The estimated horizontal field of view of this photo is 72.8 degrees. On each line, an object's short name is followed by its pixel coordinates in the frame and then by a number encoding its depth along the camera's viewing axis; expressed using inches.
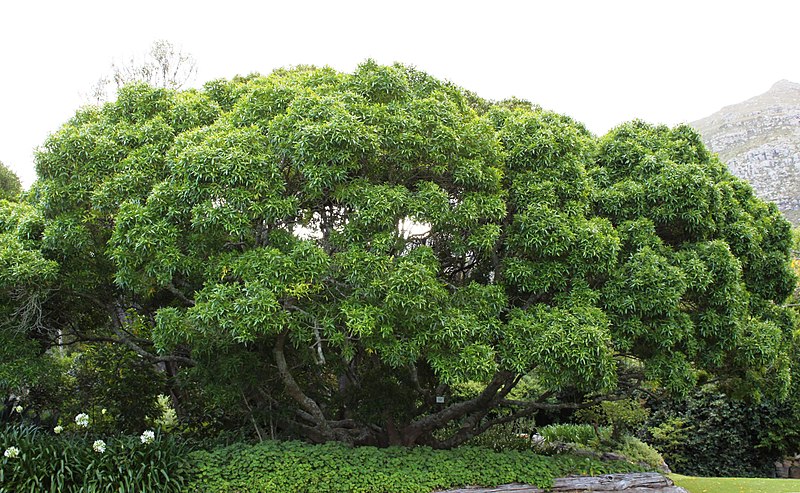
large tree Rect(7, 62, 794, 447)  231.0
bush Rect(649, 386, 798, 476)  468.8
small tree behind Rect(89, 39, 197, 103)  664.4
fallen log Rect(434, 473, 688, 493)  280.1
